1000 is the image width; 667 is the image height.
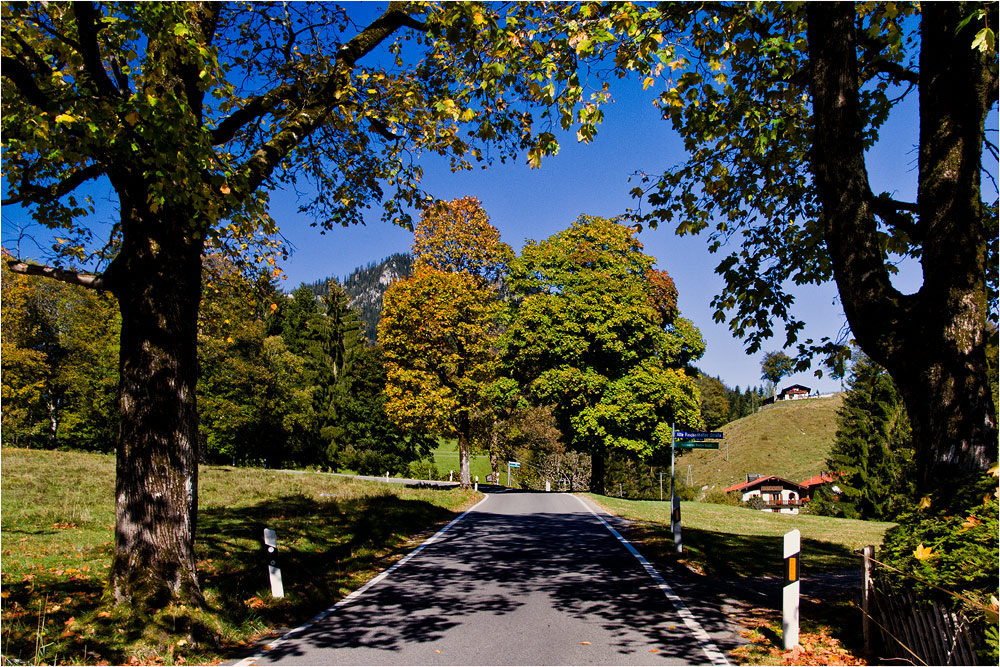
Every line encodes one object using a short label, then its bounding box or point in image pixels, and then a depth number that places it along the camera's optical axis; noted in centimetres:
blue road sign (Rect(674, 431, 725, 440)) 1366
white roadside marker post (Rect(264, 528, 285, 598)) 727
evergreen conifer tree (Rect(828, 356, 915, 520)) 4141
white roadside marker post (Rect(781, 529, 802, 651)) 555
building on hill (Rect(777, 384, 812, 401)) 13116
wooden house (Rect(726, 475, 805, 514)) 7592
